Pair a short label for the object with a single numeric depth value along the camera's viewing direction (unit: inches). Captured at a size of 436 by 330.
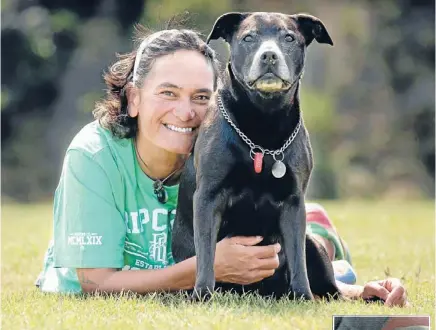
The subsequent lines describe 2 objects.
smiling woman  255.1
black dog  236.8
